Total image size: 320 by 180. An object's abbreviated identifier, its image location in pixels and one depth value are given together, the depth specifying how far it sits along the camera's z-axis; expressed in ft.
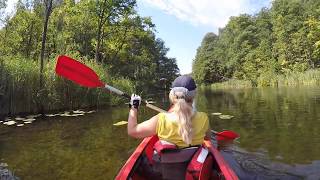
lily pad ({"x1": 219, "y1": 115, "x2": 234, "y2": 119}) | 22.92
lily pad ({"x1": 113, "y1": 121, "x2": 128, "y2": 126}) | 21.29
